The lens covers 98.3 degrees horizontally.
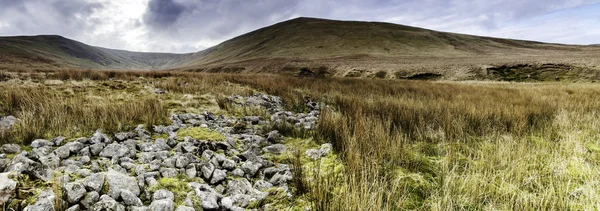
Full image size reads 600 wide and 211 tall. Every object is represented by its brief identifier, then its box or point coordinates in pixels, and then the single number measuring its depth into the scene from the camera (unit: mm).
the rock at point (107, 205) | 1973
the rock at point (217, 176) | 2783
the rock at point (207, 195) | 2254
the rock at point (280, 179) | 2789
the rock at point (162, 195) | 2322
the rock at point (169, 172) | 2795
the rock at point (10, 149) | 3064
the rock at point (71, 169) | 2587
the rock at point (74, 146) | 3151
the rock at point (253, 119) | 5810
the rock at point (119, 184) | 2238
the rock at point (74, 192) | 2010
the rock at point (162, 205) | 2111
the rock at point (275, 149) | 3871
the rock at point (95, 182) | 2178
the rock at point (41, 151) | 2918
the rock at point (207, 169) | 2826
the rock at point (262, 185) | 2676
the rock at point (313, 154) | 3614
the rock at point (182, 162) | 2999
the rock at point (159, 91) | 9648
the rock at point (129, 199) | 2154
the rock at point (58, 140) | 3448
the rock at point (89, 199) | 2023
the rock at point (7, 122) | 3760
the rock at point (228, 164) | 3125
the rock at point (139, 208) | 2072
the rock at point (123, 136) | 3809
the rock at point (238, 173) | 3016
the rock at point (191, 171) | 2843
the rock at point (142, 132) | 4059
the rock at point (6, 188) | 1965
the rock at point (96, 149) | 3202
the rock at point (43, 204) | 1892
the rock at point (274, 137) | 4449
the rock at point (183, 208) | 2127
